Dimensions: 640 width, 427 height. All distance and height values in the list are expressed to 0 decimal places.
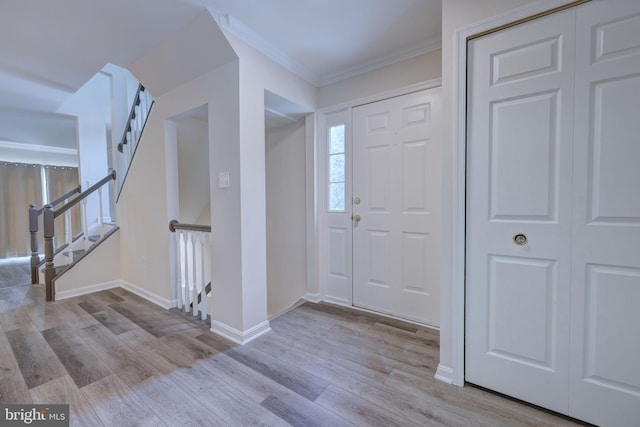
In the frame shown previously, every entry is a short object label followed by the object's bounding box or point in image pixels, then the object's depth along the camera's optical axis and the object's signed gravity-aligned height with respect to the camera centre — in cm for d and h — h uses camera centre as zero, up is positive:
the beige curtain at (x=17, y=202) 502 +13
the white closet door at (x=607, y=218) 113 -7
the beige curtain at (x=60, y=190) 551 +38
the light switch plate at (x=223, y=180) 203 +21
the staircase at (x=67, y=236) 284 -41
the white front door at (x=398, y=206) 218 -1
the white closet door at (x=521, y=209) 126 -3
